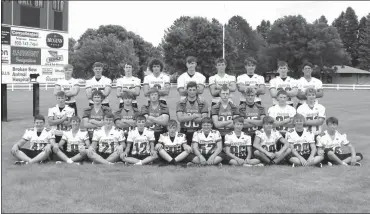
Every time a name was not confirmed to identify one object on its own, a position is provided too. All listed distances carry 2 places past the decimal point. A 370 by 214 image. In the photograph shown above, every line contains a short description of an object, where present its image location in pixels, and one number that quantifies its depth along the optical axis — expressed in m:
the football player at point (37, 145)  7.38
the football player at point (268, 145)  7.37
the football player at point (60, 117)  8.09
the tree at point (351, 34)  77.25
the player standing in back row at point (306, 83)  8.38
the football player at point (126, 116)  7.85
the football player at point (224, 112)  7.75
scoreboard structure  12.72
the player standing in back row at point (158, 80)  8.33
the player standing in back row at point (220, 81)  8.14
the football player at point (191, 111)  7.70
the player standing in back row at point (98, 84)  8.66
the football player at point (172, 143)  7.44
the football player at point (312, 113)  7.88
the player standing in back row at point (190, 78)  8.17
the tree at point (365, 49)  67.06
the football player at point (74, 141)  7.54
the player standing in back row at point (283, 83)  8.45
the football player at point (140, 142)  7.50
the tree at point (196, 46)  50.41
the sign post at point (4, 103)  13.26
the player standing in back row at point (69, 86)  8.93
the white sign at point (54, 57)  13.61
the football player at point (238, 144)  7.45
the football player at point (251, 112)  7.92
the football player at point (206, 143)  7.39
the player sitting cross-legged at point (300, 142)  7.42
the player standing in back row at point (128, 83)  8.68
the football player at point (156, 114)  7.78
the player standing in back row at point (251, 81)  8.34
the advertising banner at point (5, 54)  12.63
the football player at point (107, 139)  7.55
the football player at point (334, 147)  7.40
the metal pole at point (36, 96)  12.93
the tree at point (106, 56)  51.28
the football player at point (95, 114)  7.94
